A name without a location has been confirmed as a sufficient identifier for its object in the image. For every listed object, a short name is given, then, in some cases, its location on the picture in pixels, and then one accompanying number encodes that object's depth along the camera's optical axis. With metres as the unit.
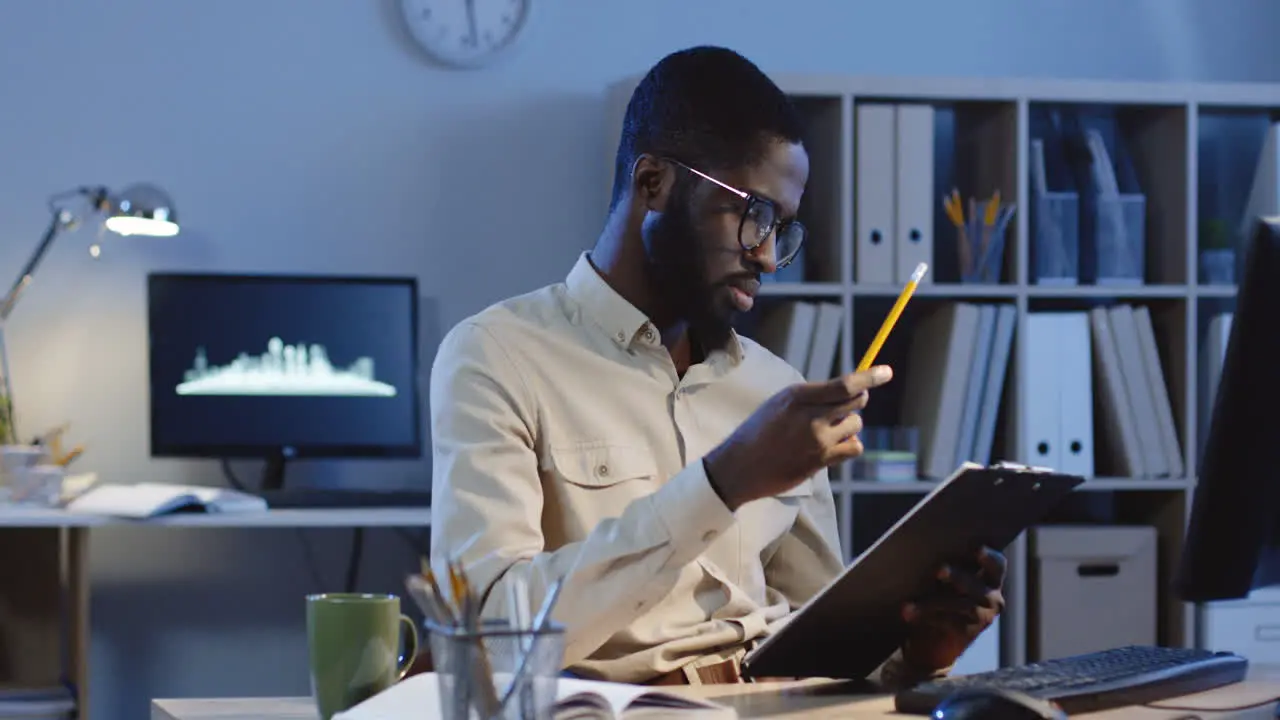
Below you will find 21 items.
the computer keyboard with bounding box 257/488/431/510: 2.80
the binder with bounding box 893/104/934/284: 2.94
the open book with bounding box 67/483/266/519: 2.55
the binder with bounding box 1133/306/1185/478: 2.99
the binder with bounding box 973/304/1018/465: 2.93
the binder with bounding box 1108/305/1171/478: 2.98
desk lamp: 2.85
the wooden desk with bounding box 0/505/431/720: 2.78
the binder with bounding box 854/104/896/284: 2.92
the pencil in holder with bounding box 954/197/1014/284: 2.97
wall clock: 3.15
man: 1.35
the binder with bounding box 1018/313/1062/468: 2.95
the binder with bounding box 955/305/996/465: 2.93
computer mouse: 0.97
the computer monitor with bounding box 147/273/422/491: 2.96
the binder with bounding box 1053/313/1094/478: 2.96
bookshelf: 2.93
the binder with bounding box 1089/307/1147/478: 2.97
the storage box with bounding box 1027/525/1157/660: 2.94
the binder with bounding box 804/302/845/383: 2.91
